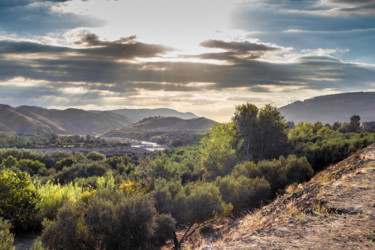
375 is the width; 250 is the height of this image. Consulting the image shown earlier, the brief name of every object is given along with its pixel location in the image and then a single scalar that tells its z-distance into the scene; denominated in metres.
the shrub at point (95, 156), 41.78
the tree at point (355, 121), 67.54
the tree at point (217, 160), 24.16
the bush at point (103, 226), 8.25
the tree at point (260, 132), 37.94
